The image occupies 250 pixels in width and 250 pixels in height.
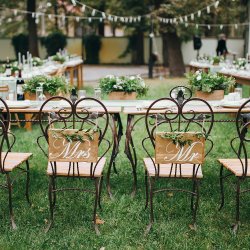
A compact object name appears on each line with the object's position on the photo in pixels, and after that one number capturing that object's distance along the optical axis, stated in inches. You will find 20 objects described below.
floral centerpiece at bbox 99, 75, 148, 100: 205.5
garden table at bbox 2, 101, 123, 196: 182.4
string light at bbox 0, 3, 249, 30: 640.6
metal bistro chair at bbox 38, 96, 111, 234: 146.2
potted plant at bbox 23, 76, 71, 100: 213.8
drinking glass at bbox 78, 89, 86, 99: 205.6
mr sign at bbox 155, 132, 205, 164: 144.7
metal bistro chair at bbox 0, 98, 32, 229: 154.5
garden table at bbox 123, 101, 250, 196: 180.2
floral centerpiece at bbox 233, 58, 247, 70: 402.0
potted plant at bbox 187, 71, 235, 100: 205.3
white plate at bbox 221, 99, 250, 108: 189.5
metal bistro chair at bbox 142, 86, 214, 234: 144.8
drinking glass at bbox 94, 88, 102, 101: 201.0
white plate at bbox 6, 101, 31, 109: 191.0
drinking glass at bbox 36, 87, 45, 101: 205.7
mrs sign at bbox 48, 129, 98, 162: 145.9
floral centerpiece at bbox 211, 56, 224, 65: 468.8
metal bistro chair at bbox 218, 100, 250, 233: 150.5
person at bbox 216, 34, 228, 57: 707.4
